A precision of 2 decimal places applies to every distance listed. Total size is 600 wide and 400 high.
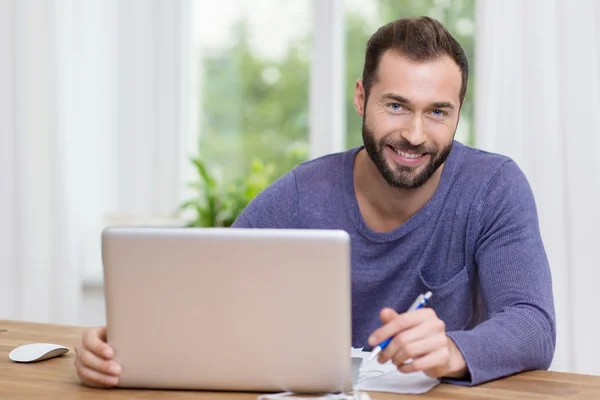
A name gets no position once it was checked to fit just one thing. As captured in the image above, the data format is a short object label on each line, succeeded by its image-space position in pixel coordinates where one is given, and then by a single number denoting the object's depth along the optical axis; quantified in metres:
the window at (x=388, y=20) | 6.36
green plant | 6.55
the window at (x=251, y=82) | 7.03
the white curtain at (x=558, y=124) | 5.23
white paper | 2.48
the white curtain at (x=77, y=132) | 6.83
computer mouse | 2.93
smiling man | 3.20
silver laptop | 2.24
